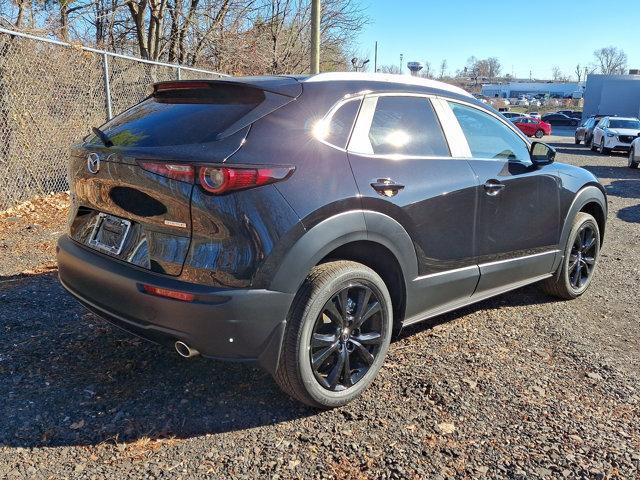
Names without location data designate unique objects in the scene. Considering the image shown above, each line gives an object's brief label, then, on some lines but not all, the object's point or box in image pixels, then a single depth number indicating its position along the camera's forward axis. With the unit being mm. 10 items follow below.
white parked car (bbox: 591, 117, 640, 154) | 22109
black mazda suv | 2498
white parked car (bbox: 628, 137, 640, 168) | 16312
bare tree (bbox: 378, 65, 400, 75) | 56056
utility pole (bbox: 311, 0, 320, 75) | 10408
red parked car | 37719
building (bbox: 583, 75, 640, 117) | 42344
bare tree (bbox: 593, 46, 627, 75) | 130625
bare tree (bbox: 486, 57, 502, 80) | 155125
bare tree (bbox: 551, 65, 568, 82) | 151900
